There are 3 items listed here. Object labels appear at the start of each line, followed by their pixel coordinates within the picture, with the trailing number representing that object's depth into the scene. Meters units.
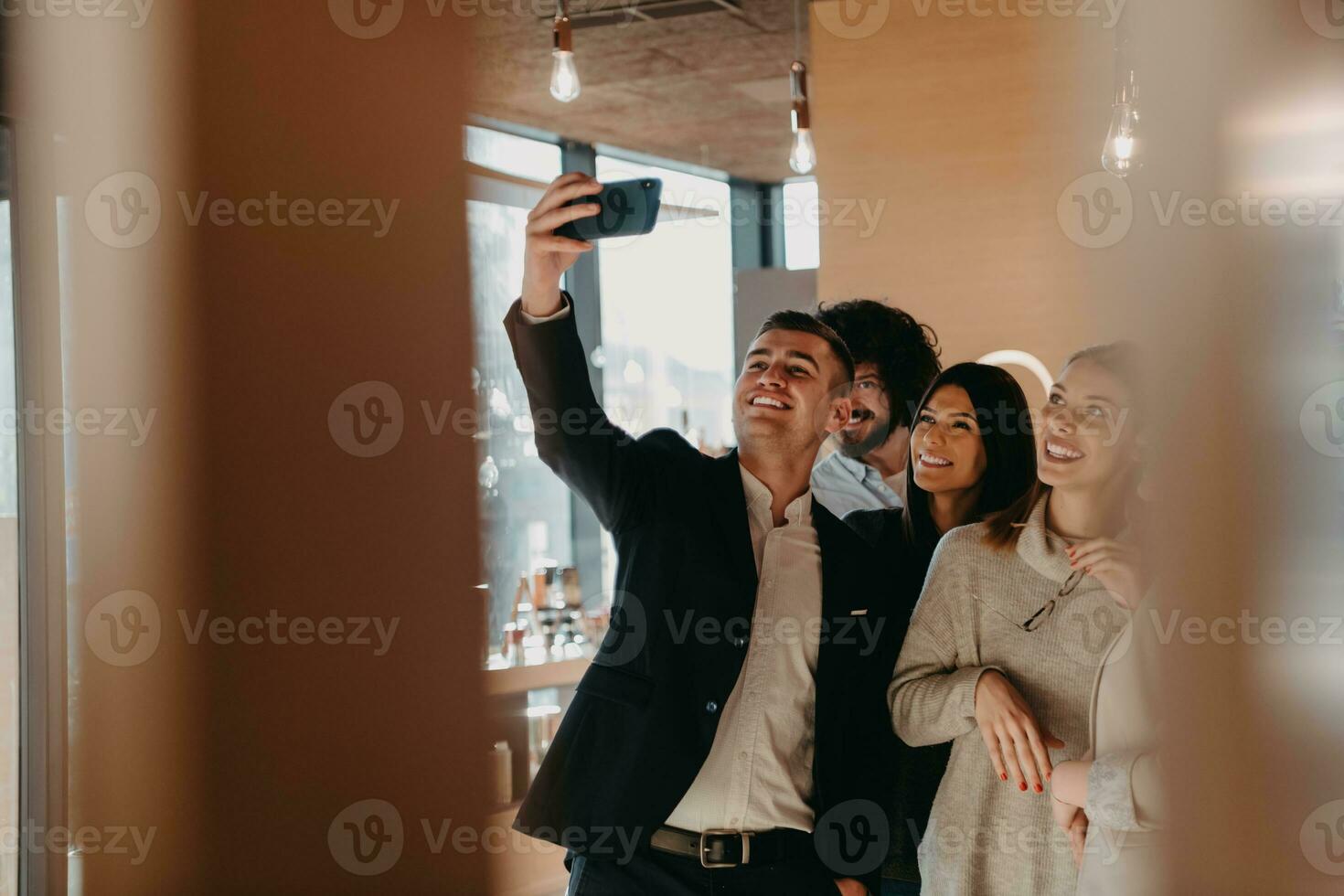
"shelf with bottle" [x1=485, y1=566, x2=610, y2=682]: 4.25
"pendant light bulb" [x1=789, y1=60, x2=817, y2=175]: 3.15
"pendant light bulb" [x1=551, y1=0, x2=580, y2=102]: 2.43
